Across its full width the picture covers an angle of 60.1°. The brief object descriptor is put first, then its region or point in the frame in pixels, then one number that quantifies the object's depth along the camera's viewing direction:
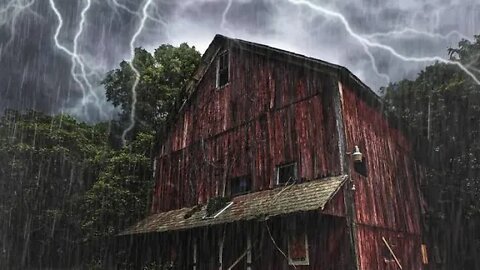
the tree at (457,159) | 19.63
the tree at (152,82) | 28.66
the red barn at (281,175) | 11.59
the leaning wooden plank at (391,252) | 12.52
